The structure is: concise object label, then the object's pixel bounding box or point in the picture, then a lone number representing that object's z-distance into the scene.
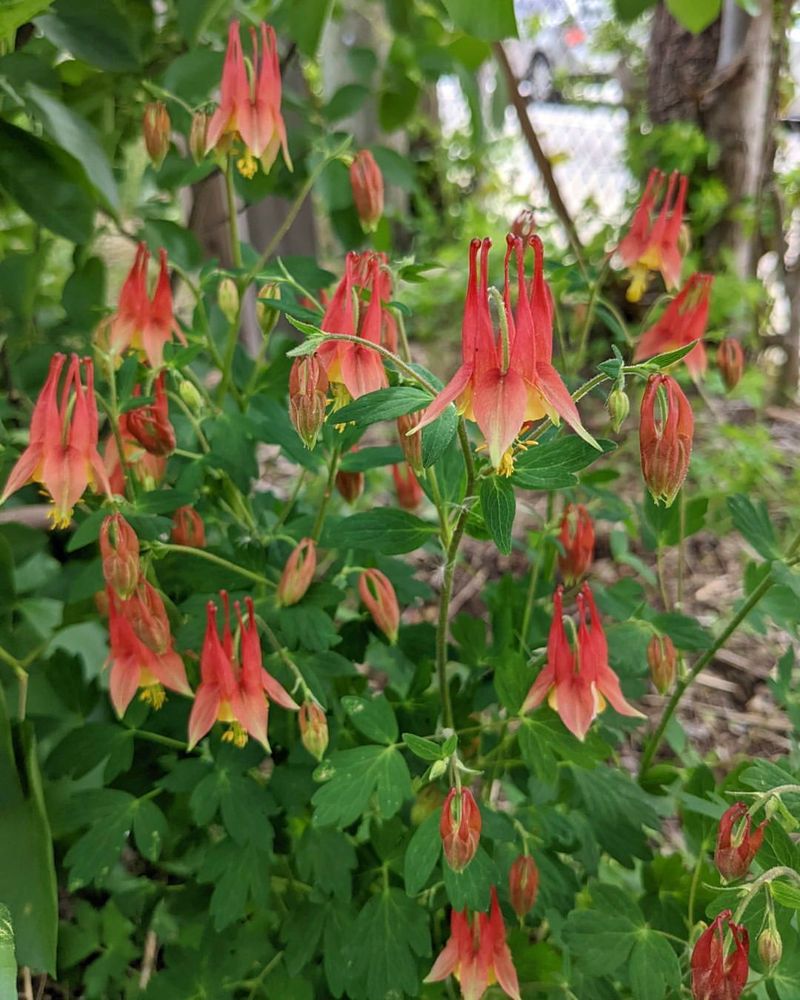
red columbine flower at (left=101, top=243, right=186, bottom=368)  0.24
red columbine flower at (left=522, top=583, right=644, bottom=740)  0.20
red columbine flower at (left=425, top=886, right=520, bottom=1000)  0.21
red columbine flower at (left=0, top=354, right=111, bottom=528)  0.20
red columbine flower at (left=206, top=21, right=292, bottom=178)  0.23
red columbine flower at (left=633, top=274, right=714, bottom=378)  0.25
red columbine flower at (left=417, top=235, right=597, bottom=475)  0.15
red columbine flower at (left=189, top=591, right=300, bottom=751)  0.21
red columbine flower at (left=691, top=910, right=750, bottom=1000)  0.17
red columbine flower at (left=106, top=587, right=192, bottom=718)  0.22
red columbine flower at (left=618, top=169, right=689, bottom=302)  0.26
